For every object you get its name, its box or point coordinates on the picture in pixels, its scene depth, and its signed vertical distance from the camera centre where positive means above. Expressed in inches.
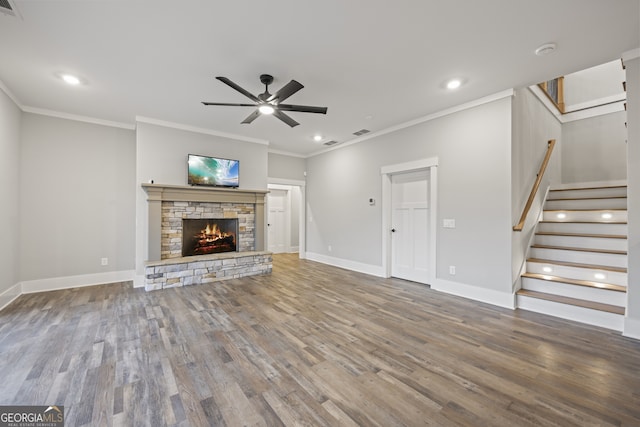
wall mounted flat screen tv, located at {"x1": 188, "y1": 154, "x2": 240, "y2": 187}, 192.8 +33.6
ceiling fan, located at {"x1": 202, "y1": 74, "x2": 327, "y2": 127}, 105.4 +51.7
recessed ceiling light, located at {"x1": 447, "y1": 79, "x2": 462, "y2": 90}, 128.3 +66.4
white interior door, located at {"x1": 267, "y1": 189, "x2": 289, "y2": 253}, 331.3 -8.7
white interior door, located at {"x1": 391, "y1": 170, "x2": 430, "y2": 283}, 183.2 -8.3
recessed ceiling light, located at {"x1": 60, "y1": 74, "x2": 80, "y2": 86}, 125.1 +67.0
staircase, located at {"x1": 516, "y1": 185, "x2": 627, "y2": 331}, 117.7 -25.1
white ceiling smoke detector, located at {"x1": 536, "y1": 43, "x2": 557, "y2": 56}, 99.9 +65.7
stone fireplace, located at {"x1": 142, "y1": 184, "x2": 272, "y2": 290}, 176.4 -16.5
